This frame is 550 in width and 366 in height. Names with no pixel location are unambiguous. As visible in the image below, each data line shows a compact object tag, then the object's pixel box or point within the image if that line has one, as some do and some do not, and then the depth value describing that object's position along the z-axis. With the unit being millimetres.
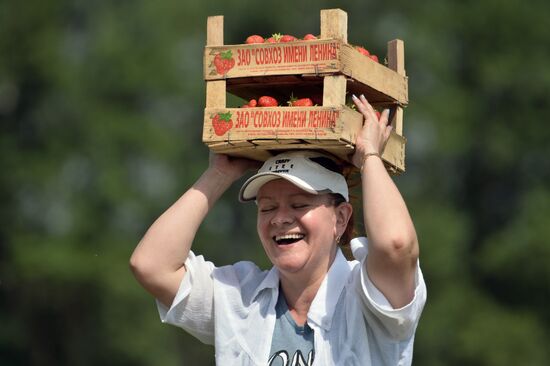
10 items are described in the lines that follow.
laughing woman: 10453
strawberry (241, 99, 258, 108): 10969
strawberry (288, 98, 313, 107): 10844
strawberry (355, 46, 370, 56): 11133
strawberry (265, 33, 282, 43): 11055
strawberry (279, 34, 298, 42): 10945
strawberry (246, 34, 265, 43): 11133
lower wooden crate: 10586
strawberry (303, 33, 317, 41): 10877
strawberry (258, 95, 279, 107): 10945
